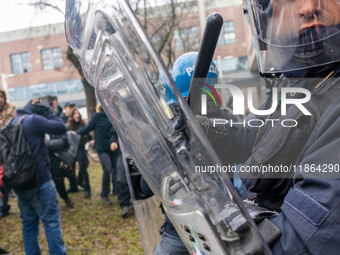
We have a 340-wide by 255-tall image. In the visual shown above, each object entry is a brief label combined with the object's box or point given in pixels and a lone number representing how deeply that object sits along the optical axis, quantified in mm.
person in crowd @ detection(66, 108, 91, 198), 6609
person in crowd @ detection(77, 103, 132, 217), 5457
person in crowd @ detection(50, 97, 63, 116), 6261
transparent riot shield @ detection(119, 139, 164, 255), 1599
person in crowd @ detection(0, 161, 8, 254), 3609
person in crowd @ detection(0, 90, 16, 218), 4000
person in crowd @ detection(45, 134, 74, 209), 5742
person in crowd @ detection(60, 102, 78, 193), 6668
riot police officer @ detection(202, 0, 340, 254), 702
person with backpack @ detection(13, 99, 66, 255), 3633
